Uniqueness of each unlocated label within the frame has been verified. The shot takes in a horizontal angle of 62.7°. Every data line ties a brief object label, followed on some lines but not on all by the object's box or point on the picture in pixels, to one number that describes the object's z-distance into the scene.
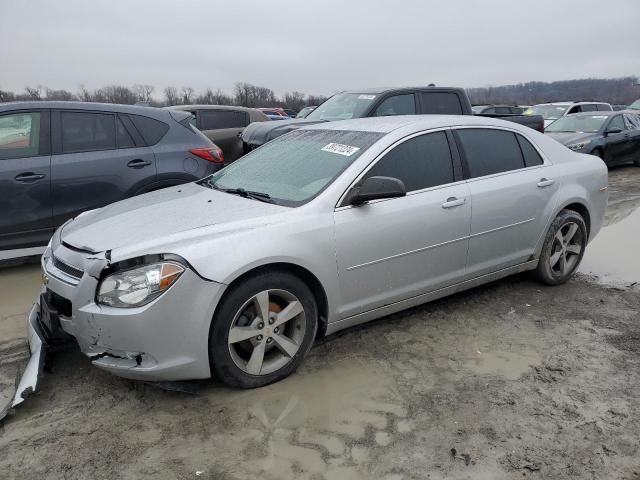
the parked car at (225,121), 10.96
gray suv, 5.02
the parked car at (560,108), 18.48
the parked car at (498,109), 20.40
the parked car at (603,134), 11.62
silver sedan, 2.83
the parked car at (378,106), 7.73
